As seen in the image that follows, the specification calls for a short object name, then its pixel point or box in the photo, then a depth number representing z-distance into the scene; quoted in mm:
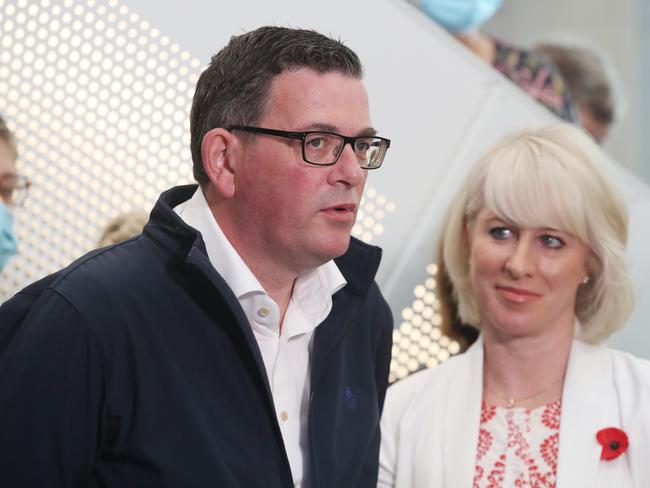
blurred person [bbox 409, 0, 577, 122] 6164
